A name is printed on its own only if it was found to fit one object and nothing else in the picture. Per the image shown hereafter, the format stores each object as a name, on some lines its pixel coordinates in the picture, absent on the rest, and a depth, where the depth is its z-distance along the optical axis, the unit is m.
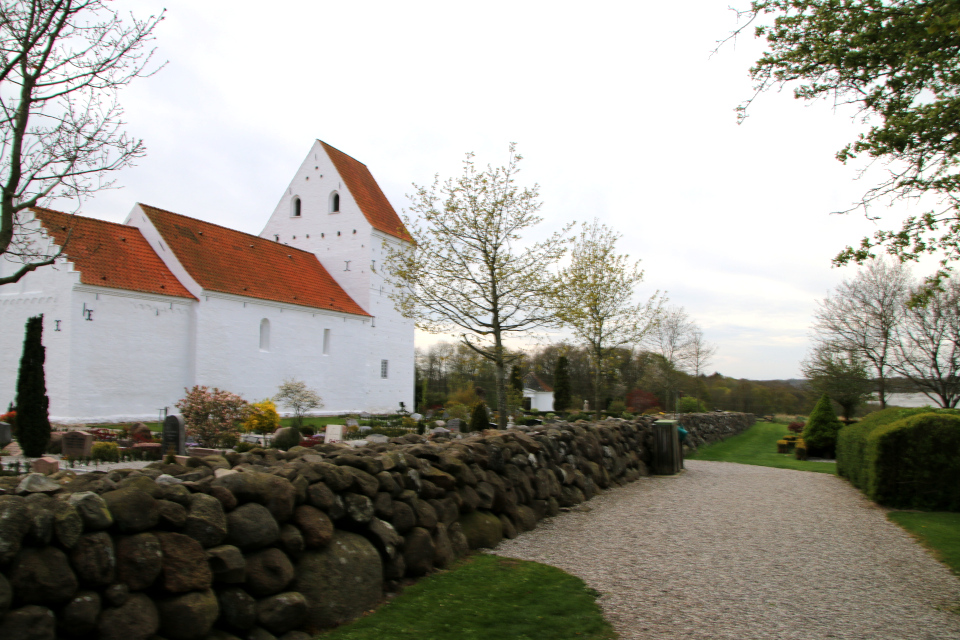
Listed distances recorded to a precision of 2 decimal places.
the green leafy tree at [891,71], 5.91
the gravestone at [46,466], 7.41
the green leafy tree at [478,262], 13.34
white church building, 18.45
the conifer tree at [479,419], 18.95
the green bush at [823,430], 16.59
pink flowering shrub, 13.65
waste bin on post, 12.62
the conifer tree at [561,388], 36.22
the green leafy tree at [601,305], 18.61
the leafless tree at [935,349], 25.64
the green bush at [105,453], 11.02
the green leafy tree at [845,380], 27.89
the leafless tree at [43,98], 9.20
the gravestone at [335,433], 14.29
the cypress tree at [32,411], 11.95
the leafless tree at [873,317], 27.88
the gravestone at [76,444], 11.58
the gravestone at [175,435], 10.76
